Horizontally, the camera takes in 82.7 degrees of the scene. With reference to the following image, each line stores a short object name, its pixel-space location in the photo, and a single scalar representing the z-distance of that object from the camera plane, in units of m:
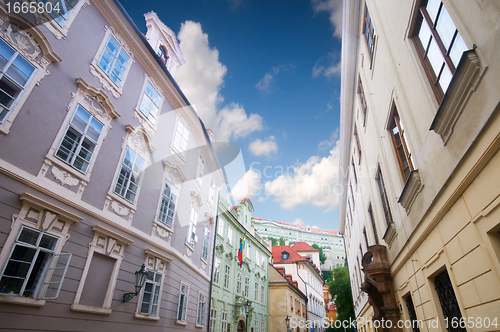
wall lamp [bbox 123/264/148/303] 8.98
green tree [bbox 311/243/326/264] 88.92
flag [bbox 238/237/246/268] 23.97
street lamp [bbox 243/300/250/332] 19.08
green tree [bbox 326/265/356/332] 30.78
